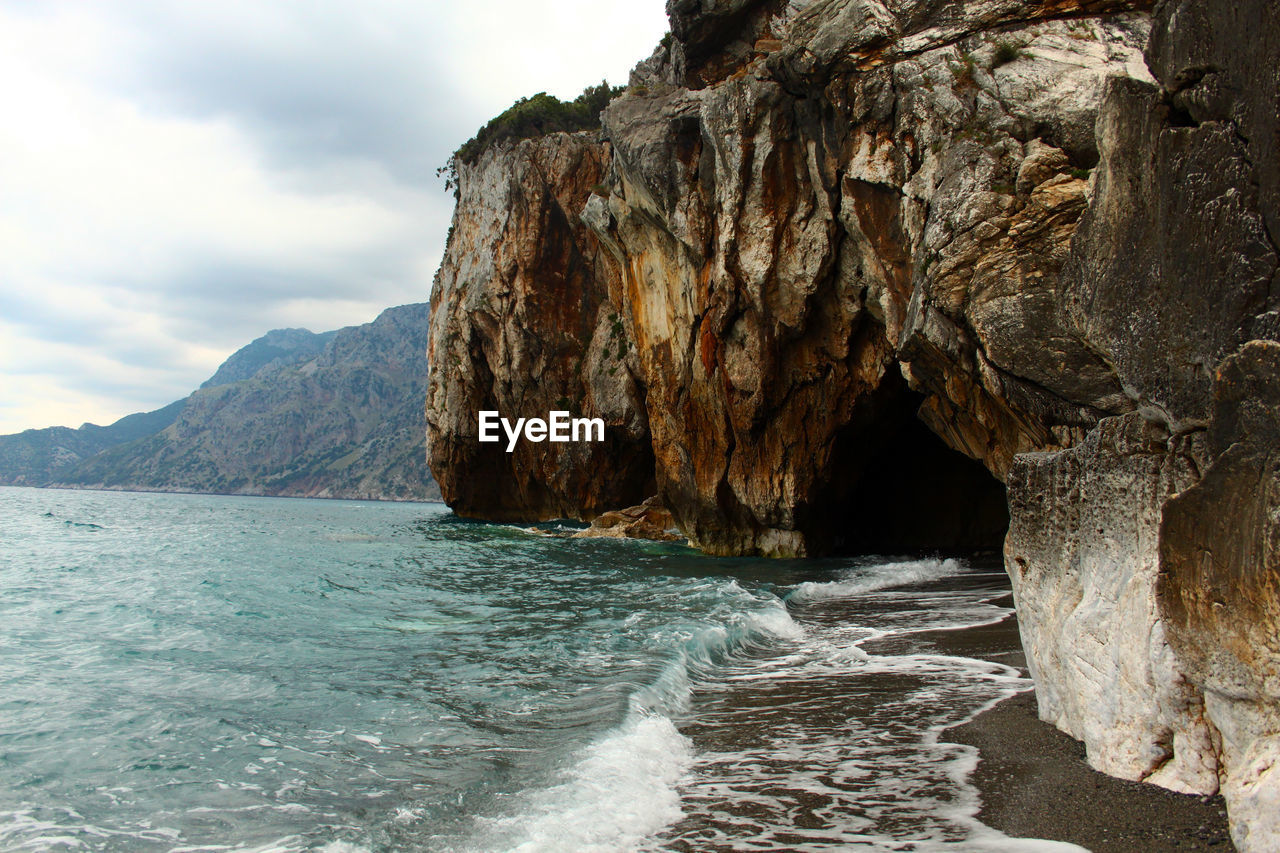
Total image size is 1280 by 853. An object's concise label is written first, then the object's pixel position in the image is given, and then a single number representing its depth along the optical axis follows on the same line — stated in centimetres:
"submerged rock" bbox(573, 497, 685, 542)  2920
